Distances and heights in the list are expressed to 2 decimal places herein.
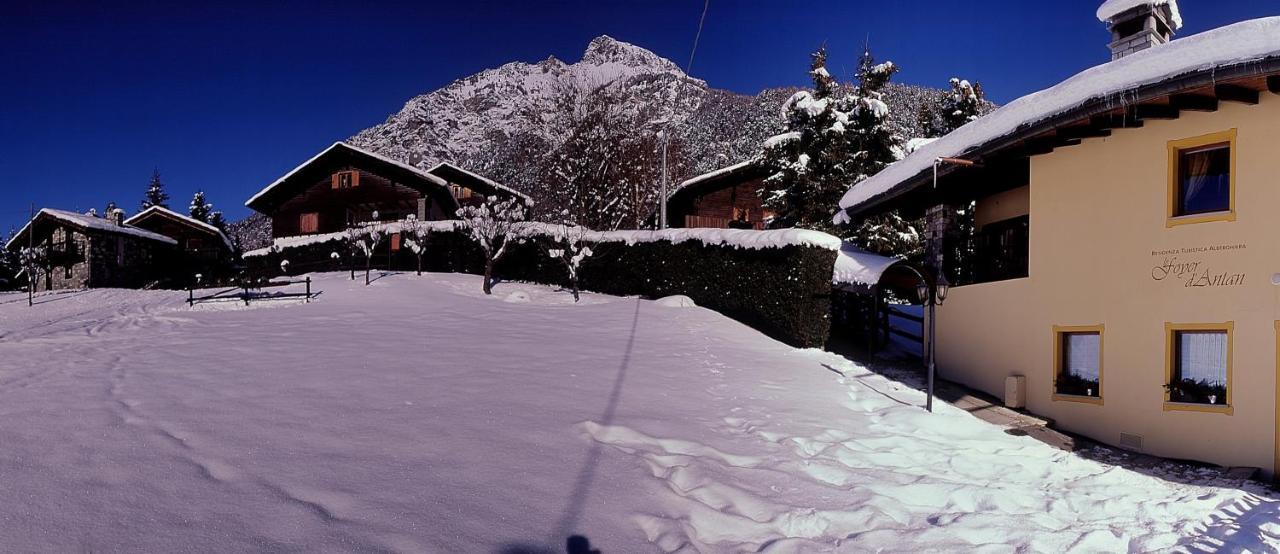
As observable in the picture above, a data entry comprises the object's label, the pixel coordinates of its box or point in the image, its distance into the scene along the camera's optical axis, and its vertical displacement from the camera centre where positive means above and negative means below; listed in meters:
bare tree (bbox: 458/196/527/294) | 24.28 +1.64
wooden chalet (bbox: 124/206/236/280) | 39.75 +1.79
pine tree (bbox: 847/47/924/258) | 25.50 +4.62
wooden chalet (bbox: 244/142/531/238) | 37.34 +4.48
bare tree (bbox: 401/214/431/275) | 28.93 +1.61
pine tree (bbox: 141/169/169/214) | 63.31 +7.03
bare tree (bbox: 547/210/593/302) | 23.59 +0.77
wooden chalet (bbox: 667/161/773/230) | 36.41 +3.84
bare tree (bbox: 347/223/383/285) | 28.26 +1.48
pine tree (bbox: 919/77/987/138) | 30.89 +7.78
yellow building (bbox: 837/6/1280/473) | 8.84 +0.38
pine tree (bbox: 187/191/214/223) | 58.75 +5.29
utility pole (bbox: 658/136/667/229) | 28.03 +2.73
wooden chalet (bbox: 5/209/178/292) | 33.38 +0.88
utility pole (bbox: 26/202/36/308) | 25.07 +0.46
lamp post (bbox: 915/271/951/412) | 10.97 -0.41
